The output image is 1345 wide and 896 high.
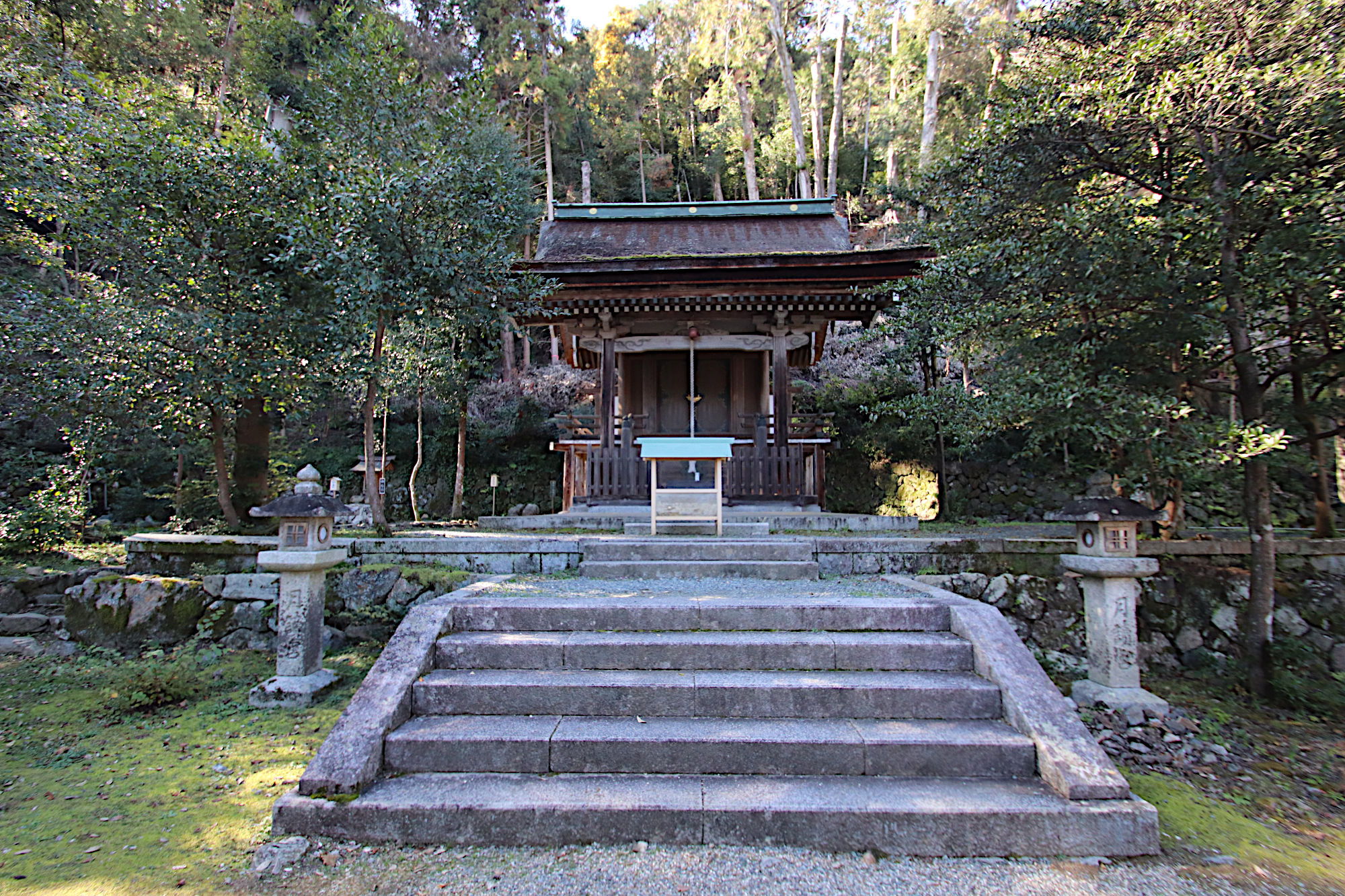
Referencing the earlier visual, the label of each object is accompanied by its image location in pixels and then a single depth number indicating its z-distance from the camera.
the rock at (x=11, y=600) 6.33
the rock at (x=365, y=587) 5.20
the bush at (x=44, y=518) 7.10
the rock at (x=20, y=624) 6.19
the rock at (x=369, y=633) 5.12
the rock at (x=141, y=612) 5.40
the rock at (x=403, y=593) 5.10
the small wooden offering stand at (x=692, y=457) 6.62
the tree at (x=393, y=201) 6.05
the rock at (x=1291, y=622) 5.25
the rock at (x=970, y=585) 5.29
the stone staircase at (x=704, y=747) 2.53
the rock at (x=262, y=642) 5.27
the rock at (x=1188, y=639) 5.23
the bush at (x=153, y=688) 4.09
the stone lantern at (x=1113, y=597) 3.96
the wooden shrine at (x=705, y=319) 8.66
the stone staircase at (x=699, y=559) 5.28
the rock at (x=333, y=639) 5.08
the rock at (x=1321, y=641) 5.19
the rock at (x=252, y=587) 5.41
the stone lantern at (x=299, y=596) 4.12
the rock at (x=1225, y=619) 5.22
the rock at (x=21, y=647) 5.68
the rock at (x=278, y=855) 2.36
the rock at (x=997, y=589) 5.28
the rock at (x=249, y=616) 5.37
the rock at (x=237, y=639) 5.31
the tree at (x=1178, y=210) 4.25
